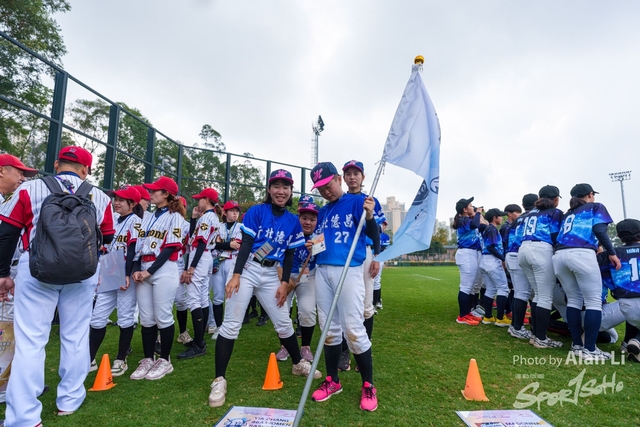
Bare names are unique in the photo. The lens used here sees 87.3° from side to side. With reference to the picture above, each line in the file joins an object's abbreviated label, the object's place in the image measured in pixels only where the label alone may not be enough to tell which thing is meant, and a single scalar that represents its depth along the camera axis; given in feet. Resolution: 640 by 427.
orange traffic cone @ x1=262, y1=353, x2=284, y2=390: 11.02
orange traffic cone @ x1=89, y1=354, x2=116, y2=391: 10.91
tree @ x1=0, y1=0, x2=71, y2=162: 18.15
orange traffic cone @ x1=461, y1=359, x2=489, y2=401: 10.06
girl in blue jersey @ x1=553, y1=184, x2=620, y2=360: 14.01
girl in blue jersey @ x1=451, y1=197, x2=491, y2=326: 20.92
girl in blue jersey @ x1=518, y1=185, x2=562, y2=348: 15.83
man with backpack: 8.01
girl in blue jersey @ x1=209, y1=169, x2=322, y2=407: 10.68
